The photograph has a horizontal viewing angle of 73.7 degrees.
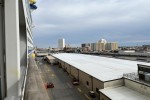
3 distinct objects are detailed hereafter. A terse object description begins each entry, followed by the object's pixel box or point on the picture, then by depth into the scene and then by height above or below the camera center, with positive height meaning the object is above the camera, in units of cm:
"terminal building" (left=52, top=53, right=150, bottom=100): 1349 -546
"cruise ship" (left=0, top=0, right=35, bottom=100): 455 -15
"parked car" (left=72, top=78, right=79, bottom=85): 2374 -837
